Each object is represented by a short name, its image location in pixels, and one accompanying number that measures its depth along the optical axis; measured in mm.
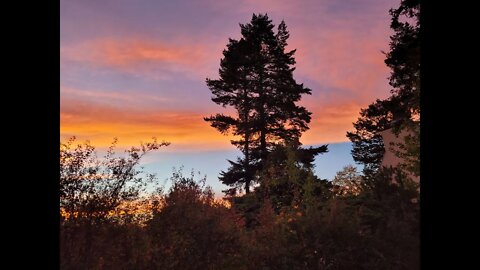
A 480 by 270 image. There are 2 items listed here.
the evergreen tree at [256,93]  25047
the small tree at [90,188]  7824
